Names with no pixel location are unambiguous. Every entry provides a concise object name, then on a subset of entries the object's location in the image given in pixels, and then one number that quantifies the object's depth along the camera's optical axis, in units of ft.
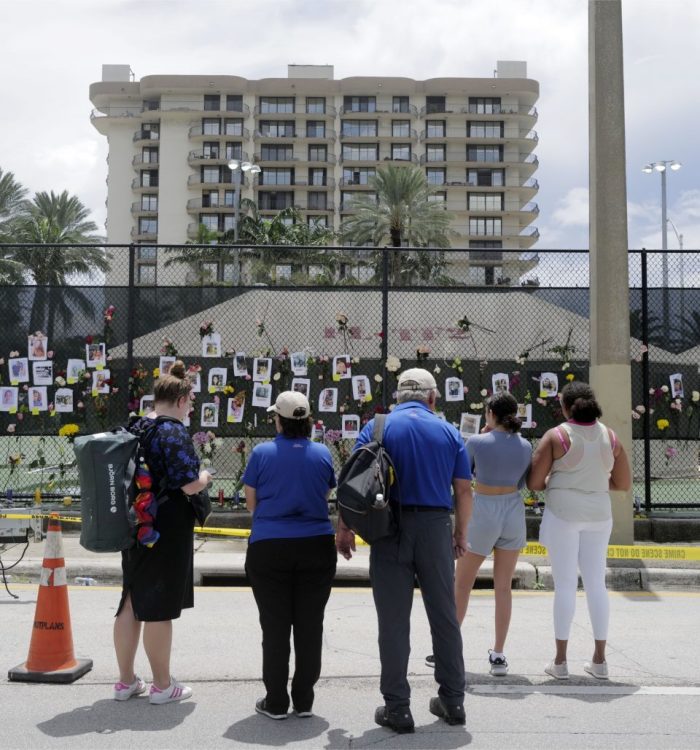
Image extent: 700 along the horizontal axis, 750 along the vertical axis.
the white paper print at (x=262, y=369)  34.83
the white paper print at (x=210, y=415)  34.63
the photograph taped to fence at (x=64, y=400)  34.63
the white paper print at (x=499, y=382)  34.65
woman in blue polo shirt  14.83
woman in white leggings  17.63
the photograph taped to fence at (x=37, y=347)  34.86
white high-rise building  284.20
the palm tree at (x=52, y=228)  115.85
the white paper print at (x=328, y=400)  34.60
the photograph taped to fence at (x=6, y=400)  34.78
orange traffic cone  16.93
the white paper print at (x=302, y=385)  34.58
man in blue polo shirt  14.51
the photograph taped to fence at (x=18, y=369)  34.78
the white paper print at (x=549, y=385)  34.55
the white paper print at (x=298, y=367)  34.88
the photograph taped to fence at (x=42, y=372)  34.83
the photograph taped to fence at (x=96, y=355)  34.83
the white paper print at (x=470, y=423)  34.42
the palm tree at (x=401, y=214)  188.55
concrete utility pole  29.27
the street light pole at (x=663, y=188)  135.13
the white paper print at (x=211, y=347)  35.12
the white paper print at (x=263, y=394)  34.65
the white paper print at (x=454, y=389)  34.68
